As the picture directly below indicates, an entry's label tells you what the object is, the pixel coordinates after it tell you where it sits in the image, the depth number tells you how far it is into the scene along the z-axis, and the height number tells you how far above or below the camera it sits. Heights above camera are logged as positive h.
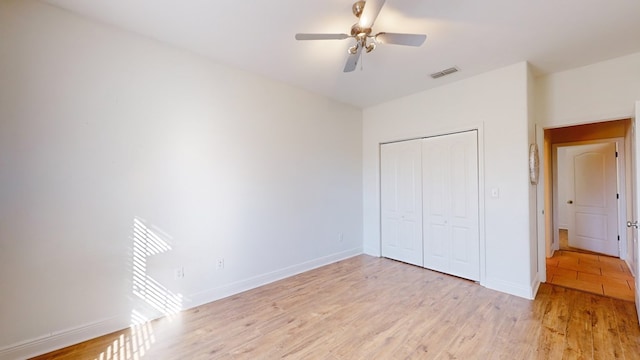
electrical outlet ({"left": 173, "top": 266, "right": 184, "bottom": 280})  2.71 -0.92
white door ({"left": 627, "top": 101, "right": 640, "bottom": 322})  2.31 +0.06
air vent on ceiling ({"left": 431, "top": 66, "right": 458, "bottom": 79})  3.20 +1.38
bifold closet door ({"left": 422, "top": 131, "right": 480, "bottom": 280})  3.46 -0.30
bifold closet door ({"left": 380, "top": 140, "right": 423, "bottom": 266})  4.09 -0.29
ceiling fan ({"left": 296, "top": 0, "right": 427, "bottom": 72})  1.93 +1.17
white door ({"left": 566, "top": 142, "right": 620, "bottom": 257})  4.50 -0.29
